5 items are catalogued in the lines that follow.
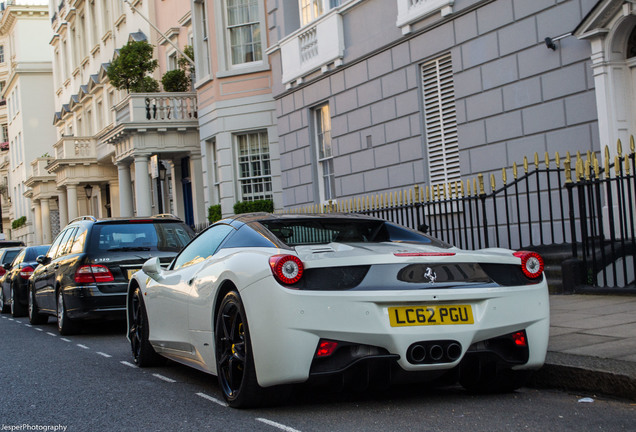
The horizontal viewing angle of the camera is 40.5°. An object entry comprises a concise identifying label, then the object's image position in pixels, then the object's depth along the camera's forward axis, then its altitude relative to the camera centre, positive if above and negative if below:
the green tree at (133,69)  27.23 +5.55
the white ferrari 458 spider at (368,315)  5.25 -0.56
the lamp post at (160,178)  20.33 +1.48
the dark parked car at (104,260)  11.34 -0.20
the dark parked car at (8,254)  20.95 -0.06
